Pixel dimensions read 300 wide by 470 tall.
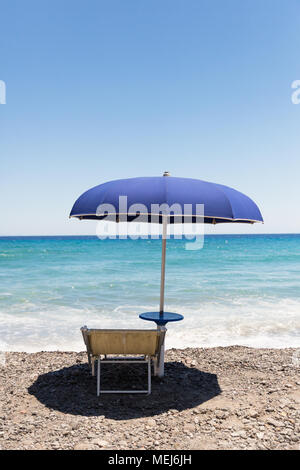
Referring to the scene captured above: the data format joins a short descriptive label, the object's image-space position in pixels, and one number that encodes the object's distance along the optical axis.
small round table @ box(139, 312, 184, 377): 4.51
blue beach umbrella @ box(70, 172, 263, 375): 3.60
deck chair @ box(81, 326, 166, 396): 4.20
